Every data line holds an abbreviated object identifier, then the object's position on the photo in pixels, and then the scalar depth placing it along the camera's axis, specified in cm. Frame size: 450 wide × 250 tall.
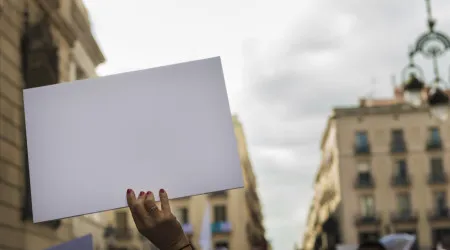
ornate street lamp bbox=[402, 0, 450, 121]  1139
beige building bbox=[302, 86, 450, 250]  5331
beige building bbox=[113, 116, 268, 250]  5588
